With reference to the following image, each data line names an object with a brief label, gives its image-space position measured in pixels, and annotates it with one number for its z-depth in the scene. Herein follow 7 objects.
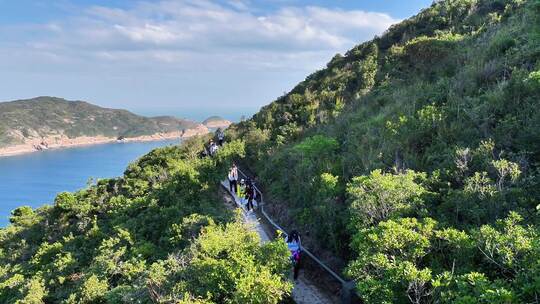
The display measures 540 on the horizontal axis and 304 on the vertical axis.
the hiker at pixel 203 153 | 28.25
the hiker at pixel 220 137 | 31.37
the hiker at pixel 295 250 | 11.80
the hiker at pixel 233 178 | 19.25
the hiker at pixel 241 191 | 18.41
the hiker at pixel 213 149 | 24.96
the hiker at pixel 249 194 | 17.73
